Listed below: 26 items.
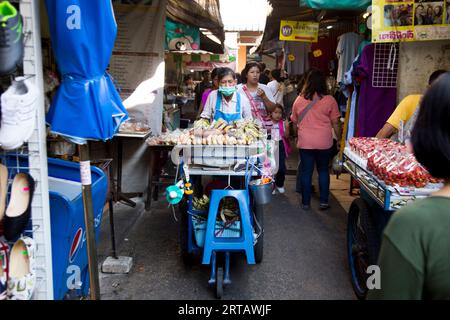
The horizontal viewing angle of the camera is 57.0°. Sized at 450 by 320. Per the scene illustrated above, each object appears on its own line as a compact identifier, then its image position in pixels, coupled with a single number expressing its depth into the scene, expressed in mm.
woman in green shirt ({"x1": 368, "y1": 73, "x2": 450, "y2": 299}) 1269
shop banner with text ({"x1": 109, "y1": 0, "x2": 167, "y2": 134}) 6258
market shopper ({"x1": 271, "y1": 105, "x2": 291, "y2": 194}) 6773
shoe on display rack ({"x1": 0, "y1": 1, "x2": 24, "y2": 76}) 1987
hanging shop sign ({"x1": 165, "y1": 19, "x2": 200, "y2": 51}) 8453
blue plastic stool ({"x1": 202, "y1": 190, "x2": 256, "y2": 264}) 3768
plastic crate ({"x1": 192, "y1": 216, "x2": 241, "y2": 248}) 3918
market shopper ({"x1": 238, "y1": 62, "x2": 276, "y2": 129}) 6082
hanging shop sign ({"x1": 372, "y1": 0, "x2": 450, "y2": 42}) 4332
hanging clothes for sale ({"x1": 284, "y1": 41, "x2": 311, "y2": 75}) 9969
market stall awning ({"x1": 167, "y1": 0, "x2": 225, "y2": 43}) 7735
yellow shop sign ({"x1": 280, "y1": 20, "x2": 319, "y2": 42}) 8586
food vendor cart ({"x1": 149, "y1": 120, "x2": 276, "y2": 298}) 3762
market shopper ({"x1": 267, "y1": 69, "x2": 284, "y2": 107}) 7645
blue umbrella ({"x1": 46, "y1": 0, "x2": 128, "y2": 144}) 2541
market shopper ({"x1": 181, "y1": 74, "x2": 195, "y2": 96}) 16172
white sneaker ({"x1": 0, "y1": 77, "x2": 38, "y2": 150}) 2086
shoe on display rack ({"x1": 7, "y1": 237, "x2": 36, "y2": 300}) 2332
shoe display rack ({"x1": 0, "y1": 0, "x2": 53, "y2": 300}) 2285
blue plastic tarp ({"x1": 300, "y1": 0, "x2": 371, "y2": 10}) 5281
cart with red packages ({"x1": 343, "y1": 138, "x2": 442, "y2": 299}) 2906
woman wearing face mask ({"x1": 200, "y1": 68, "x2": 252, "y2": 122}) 4934
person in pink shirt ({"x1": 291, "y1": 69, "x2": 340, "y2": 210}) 6070
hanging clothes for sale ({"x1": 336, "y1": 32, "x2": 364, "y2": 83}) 6844
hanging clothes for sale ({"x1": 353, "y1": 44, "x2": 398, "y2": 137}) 5684
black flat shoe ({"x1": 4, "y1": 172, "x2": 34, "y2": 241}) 2271
